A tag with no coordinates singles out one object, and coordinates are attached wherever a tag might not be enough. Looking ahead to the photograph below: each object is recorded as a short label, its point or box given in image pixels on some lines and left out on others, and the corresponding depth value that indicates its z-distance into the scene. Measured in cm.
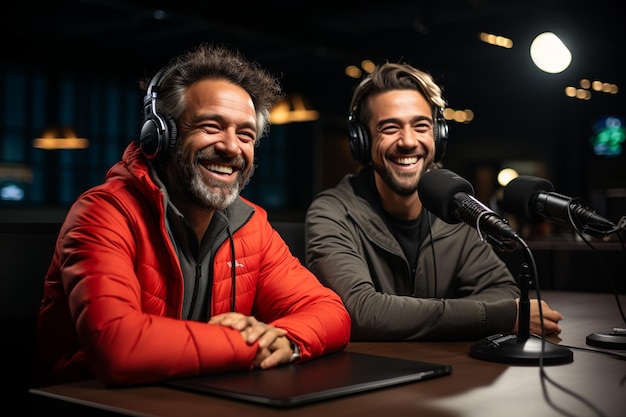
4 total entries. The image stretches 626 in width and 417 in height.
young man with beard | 214
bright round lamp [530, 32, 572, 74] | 331
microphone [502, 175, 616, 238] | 138
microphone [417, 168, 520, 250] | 128
